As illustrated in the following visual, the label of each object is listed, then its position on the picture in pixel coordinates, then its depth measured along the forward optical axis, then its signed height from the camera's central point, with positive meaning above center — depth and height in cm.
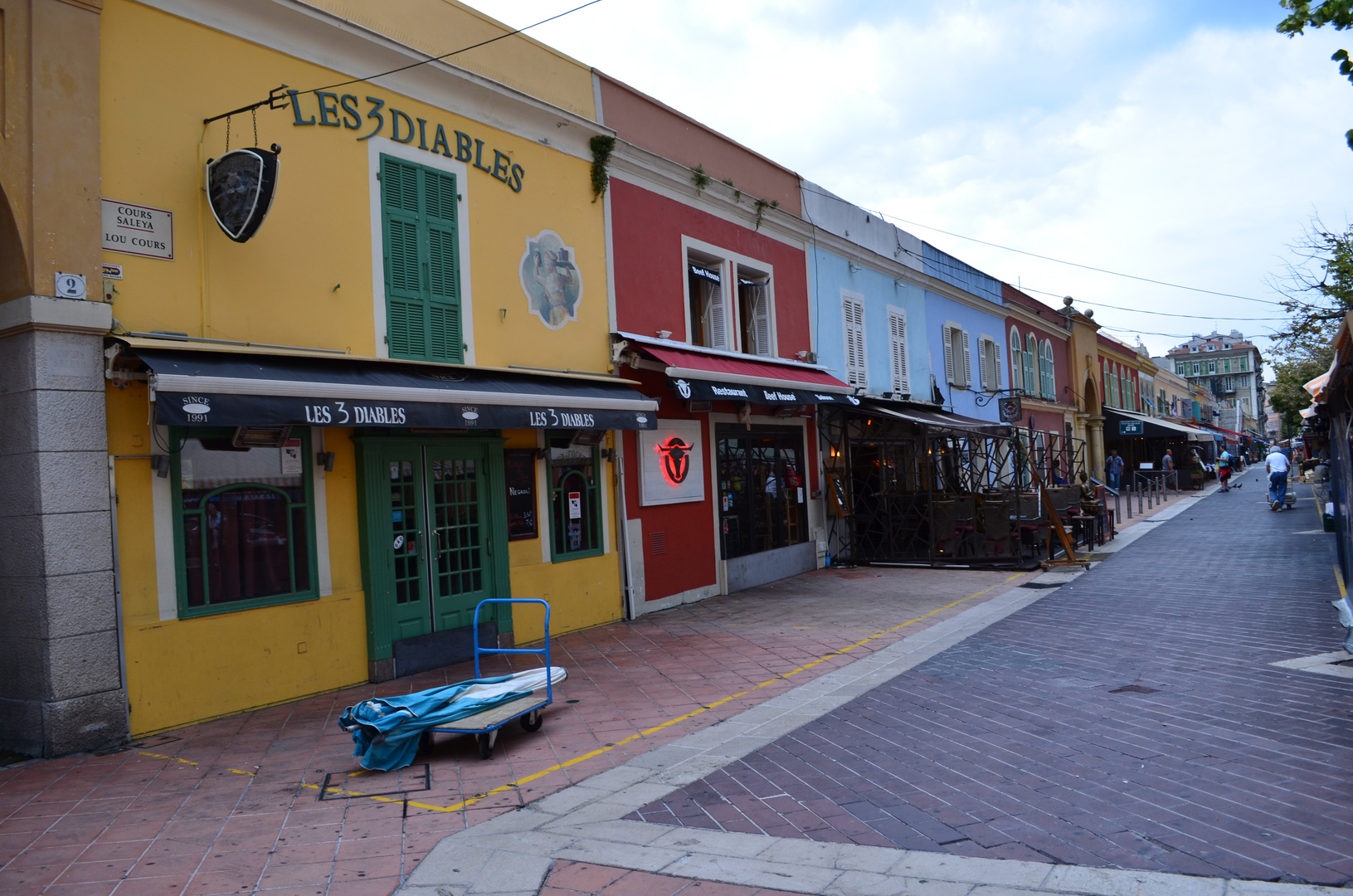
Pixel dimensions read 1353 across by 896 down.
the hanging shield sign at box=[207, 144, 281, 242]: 684 +241
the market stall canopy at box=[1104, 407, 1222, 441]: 3509 +104
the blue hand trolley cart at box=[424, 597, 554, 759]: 579 -152
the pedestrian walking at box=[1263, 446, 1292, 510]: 2317 -72
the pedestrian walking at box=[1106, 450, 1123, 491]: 3143 -45
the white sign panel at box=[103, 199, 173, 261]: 658 +208
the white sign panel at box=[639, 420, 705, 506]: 1166 +22
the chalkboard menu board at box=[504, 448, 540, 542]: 972 -8
